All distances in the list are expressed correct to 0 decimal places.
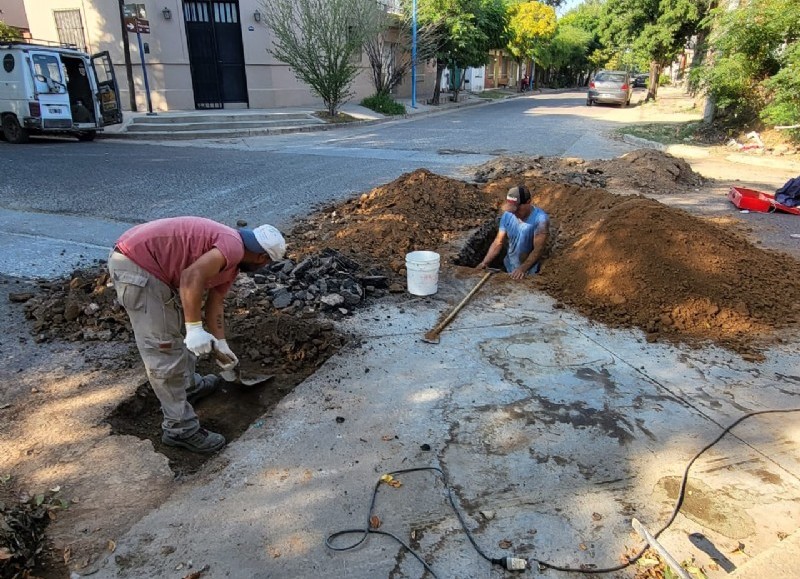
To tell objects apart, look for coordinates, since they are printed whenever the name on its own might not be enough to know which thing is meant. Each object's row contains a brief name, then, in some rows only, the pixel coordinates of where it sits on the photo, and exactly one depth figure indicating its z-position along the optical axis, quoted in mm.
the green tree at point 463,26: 24344
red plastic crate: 8096
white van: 12930
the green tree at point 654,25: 22609
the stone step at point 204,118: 16938
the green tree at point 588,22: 54844
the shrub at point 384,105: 22906
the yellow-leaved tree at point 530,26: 41688
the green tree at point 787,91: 12156
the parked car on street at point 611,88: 28297
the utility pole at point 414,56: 23111
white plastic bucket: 4824
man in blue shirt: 5801
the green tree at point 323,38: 18359
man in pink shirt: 2688
